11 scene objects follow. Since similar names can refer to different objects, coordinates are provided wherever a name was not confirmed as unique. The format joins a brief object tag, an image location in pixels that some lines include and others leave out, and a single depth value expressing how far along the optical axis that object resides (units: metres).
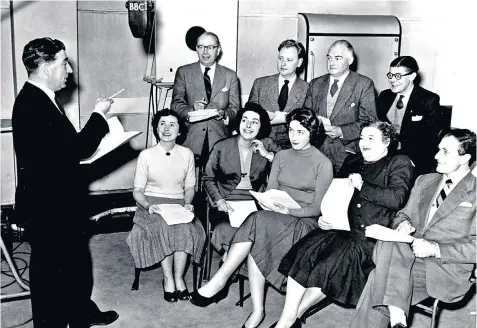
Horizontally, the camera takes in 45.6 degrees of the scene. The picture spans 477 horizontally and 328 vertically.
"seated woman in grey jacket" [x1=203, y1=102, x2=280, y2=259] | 4.55
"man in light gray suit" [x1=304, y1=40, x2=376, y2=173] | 4.74
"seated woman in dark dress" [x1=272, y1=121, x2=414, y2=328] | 3.62
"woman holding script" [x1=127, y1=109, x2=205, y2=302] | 4.31
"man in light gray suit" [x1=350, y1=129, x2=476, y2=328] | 3.32
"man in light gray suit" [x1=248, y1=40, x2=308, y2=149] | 5.01
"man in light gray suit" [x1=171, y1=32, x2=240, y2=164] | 5.25
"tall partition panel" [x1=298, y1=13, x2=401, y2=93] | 6.35
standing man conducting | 3.09
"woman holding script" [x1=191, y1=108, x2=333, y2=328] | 3.93
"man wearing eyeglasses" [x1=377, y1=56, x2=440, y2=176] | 4.68
